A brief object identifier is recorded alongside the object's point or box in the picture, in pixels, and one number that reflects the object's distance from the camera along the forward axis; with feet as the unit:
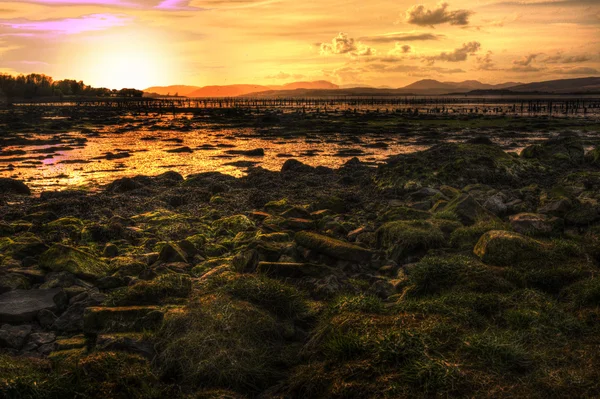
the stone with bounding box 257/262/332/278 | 23.47
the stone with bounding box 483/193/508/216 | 34.19
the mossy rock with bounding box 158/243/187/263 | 26.32
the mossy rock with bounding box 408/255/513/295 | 20.12
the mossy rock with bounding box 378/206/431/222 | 32.17
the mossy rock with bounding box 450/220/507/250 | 26.40
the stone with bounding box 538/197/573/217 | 30.37
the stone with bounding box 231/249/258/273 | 24.68
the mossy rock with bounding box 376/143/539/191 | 47.16
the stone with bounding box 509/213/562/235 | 27.81
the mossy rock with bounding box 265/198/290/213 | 39.24
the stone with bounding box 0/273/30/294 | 21.82
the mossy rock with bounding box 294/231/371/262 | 25.52
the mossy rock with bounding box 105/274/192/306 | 20.68
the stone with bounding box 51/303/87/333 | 19.03
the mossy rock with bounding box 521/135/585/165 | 59.52
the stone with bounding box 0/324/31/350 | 17.51
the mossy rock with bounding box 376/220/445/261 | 26.73
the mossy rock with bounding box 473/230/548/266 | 22.47
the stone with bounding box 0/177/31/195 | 48.73
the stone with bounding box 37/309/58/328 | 19.31
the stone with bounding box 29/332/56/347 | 17.90
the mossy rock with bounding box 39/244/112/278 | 23.94
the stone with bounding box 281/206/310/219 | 34.65
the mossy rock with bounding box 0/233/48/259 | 26.86
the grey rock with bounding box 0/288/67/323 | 19.19
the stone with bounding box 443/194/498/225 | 30.66
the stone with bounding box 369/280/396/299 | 21.72
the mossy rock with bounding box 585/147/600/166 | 58.54
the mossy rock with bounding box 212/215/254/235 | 33.65
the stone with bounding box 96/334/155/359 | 16.78
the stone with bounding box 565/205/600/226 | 28.40
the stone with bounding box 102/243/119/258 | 28.35
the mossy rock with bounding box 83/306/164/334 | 18.38
